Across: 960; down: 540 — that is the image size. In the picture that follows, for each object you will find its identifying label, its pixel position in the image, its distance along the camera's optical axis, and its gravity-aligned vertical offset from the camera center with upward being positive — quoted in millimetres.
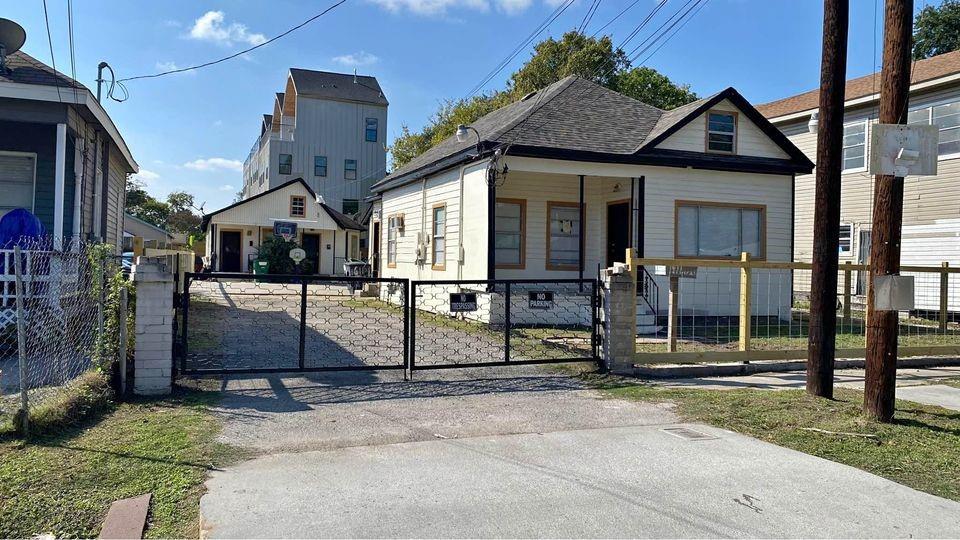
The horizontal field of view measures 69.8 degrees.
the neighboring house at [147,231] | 32844 +1560
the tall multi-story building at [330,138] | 40969 +7887
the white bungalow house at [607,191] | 13930 +1863
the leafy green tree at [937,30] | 35688 +13330
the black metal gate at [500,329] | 8711 -1013
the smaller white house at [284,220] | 34375 +2027
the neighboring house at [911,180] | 17172 +2853
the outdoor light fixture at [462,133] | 14336 +2905
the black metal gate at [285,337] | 7673 -1131
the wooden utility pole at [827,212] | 7426 +757
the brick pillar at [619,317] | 8672 -526
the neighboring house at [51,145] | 10914 +2075
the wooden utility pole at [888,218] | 6430 +603
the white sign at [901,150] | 6309 +1220
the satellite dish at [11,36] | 11203 +3705
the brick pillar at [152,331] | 6836 -675
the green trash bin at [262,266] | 29483 +14
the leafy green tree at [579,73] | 32562 +9790
